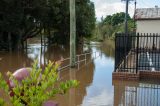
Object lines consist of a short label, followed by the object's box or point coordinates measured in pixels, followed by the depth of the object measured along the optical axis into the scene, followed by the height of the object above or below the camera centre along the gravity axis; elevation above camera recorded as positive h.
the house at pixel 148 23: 33.66 +1.30
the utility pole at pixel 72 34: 18.38 +0.10
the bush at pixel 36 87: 3.30 -0.53
